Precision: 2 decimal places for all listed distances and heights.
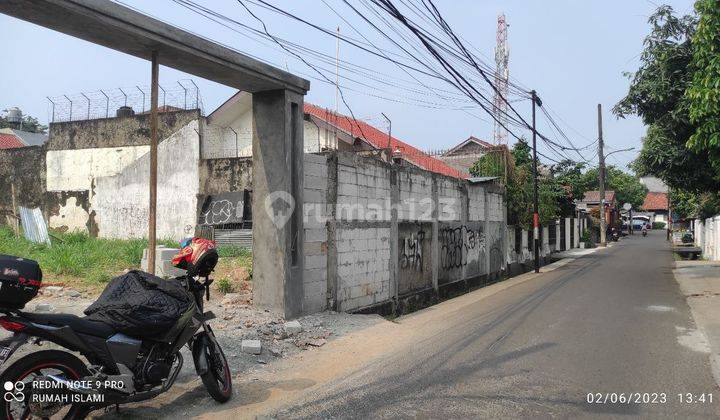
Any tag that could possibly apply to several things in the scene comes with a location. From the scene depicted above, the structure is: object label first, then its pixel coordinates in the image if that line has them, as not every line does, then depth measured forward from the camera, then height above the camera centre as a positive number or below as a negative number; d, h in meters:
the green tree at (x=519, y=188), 22.17 +1.46
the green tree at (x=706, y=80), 10.41 +2.66
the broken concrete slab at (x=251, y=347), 6.75 -1.48
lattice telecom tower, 39.56 +12.11
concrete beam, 5.69 +2.10
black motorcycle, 3.72 -0.98
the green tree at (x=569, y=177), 26.64 +2.16
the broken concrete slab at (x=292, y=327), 7.87 -1.47
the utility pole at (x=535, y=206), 21.72 +0.64
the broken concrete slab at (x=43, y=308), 7.45 -1.13
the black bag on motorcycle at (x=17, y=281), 3.66 -0.38
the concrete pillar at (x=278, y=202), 8.55 +0.32
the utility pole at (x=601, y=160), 37.62 +4.14
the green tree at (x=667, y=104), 13.36 +2.92
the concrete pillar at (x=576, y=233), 39.40 -0.71
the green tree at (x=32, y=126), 48.93 +8.53
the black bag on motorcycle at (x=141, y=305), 4.33 -0.65
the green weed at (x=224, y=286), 9.81 -1.11
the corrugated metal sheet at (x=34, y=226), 16.03 -0.10
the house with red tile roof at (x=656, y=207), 87.44 +2.47
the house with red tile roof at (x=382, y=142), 21.55 +3.46
